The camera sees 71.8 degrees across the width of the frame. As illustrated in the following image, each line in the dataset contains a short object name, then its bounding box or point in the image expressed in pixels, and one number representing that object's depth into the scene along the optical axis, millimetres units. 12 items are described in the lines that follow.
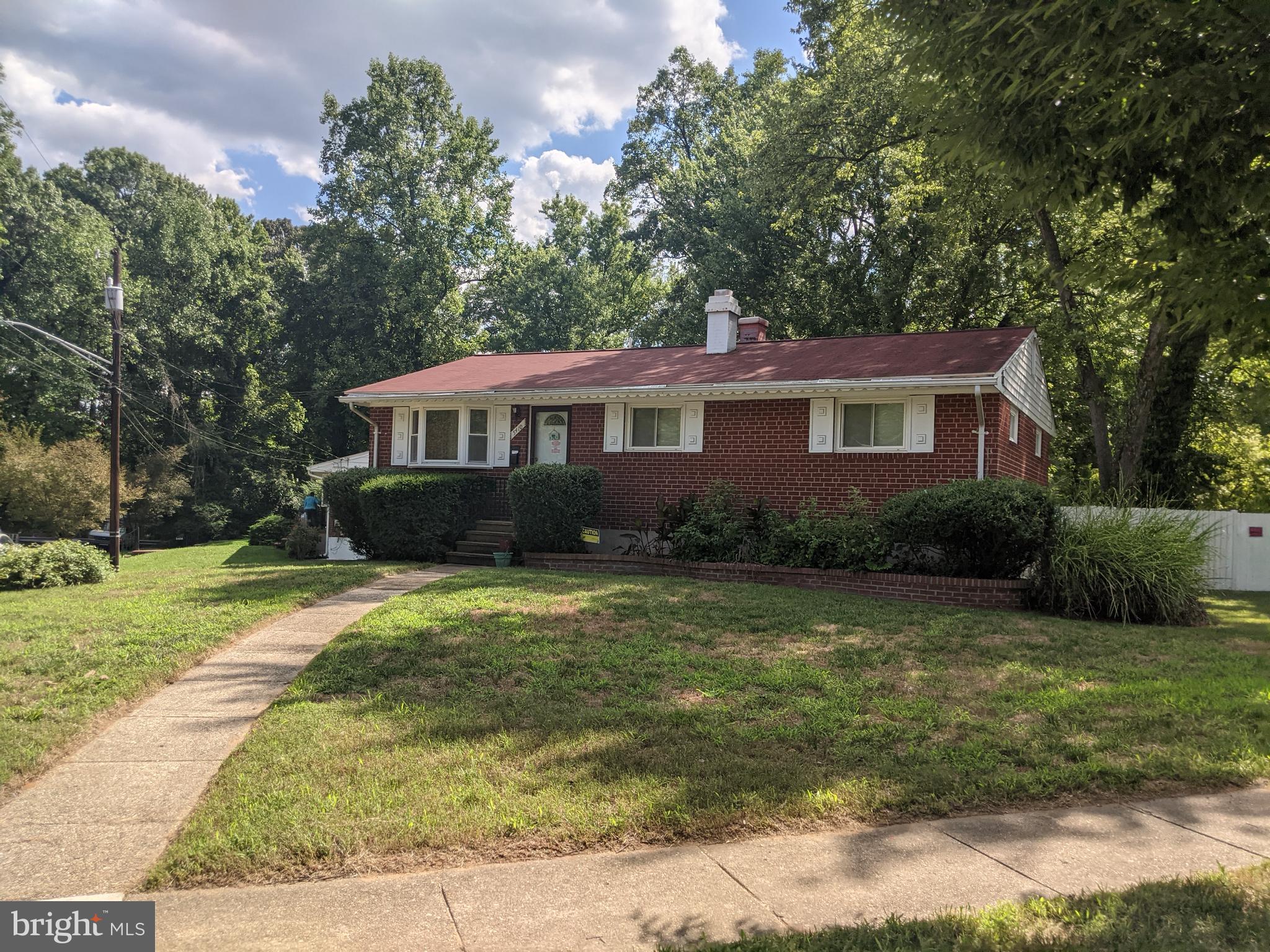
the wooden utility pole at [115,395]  19391
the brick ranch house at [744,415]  14570
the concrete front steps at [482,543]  16609
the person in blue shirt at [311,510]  29672
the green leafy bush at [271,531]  31672
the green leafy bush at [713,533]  14492
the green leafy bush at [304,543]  24547
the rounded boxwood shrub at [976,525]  11727
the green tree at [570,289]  37875
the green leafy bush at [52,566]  13586
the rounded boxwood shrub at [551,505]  15500
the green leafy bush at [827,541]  13062
